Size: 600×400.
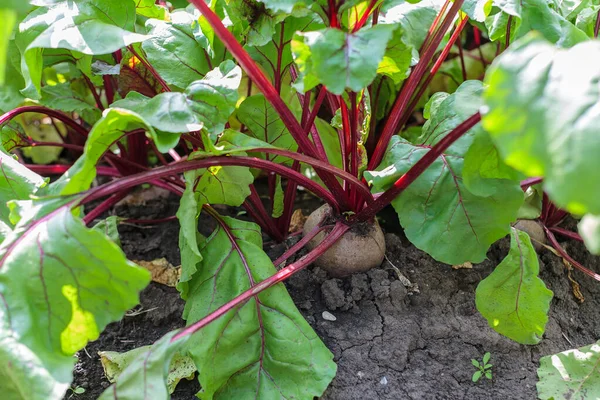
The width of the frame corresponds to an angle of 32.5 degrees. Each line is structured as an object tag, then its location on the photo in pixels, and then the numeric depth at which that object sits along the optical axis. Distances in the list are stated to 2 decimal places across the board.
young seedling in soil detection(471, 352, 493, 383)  0.86
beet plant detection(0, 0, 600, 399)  0.69
